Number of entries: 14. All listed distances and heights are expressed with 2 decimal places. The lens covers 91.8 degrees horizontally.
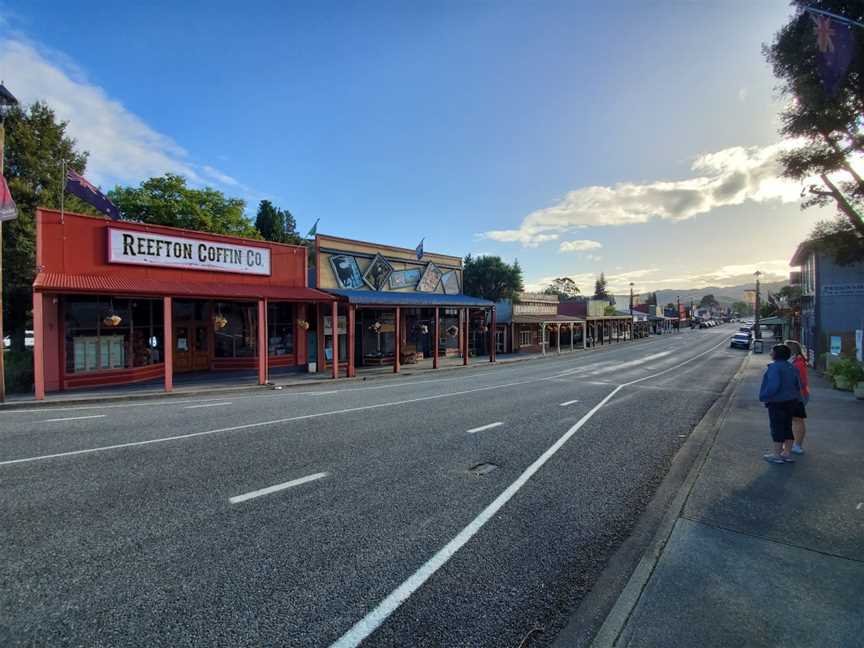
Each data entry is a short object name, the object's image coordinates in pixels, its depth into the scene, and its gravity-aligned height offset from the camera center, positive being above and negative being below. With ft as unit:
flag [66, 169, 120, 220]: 48.22 +15.46
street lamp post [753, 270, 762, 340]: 170.84 -5.15
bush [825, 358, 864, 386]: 44.83 -6.02
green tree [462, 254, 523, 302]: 210.18 +21.08
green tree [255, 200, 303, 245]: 173.47 +41.82
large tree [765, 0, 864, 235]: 51.01 +26.89
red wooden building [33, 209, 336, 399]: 47.26 +2.85
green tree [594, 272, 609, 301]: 403.13 +31.13
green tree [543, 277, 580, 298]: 390.83 +29.97
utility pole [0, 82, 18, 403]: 41.23 +22.56
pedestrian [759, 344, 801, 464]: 21.68 -4.16
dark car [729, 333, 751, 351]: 143.33 -8.66
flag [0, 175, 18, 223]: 40.65 +11.77
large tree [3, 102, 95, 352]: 75.72 +26.43
